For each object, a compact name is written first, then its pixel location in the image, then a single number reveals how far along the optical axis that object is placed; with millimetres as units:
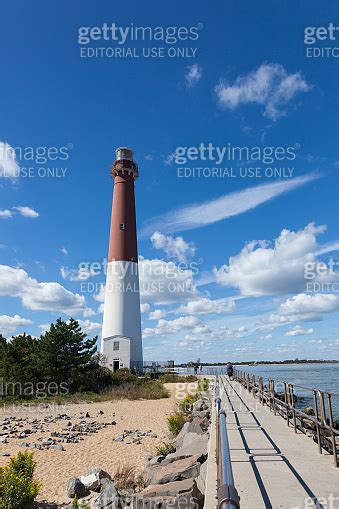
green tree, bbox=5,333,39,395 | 25641
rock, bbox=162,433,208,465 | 7945
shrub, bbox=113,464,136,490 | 8141
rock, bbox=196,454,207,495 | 5684
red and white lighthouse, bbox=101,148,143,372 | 32562
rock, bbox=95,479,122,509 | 6348
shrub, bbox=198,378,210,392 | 25378
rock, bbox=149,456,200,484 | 6480
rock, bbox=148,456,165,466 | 9041
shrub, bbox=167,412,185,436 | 13956
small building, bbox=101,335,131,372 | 32438
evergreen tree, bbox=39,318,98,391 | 26281
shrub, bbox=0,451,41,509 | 6426
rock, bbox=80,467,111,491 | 8061
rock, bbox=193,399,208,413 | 16328
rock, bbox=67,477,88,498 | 7852
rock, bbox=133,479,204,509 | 5207
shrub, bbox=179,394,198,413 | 18714
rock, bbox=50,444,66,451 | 12398
